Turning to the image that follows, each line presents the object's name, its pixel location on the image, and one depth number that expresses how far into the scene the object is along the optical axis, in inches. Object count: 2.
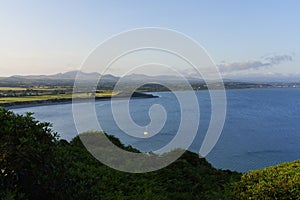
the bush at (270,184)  185.3
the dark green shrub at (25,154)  93.7
